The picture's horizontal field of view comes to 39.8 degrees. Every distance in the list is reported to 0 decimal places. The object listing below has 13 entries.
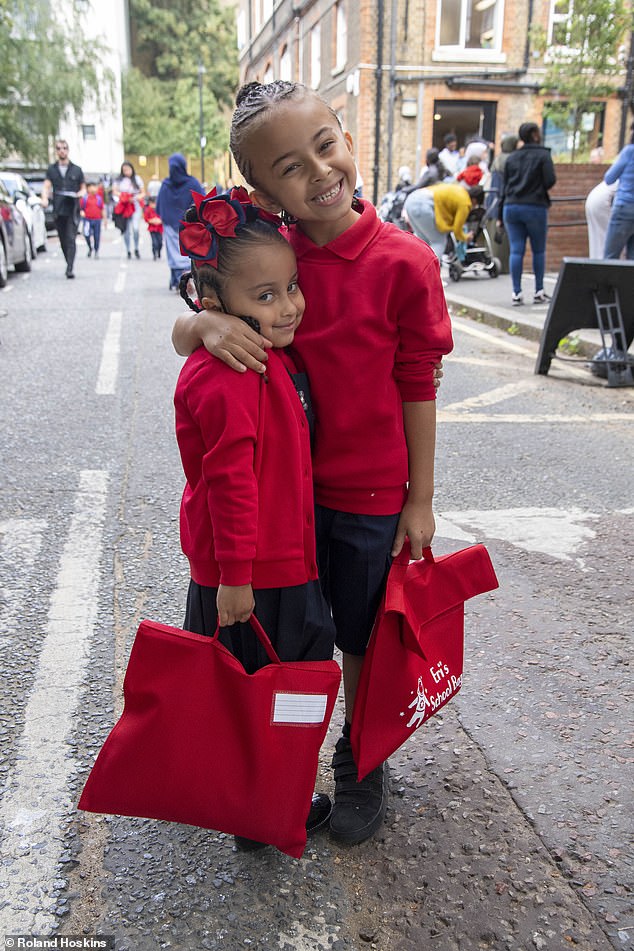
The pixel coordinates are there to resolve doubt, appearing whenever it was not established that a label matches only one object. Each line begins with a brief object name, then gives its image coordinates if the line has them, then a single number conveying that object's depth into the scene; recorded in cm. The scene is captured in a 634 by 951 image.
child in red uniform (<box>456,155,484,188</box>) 1323
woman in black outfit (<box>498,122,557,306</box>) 932
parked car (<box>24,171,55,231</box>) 2714
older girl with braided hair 171
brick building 2181
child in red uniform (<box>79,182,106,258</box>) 1772
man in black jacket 1277
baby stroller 1298
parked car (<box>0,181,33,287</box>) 1296
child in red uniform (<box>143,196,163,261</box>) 1850
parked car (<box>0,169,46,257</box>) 1628
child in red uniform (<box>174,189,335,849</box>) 165
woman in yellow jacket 1187
